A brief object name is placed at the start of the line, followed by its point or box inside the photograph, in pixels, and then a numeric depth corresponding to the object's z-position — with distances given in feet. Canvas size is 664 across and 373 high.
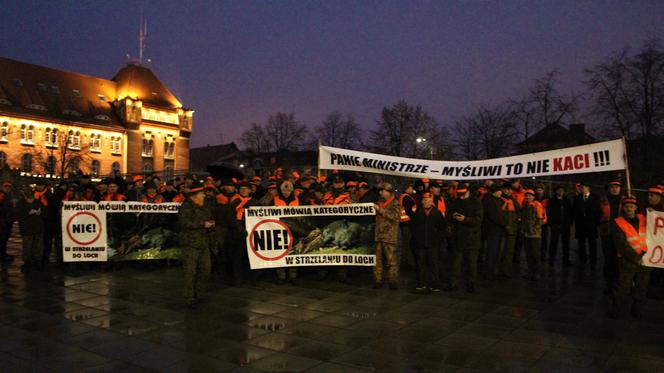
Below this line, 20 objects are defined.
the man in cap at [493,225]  31.73
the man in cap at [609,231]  28.30
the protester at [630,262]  23.02
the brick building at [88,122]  224.53
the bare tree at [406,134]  154.51
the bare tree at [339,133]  231.77
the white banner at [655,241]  23.65
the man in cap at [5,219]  39.81
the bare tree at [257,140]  264.31
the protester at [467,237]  28.96
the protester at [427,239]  28.86
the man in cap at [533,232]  33.82
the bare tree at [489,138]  122.62
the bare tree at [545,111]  114.42
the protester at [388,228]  29.04
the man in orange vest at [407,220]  32.45
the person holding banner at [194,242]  25.03
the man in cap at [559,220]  40.45
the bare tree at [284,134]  257.75
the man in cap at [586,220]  39.40
